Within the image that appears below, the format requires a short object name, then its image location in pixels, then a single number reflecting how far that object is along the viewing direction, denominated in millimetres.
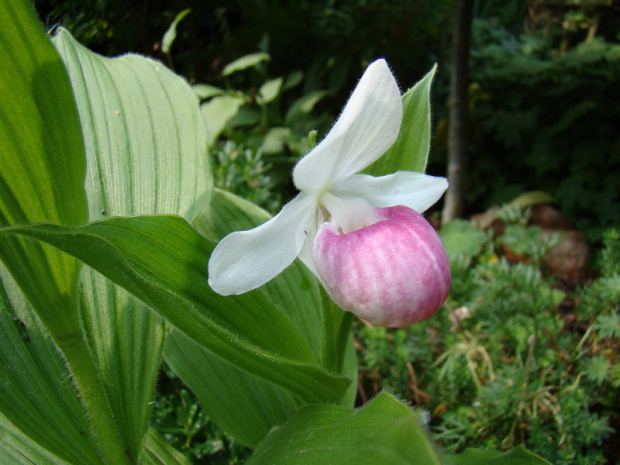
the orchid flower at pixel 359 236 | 152
